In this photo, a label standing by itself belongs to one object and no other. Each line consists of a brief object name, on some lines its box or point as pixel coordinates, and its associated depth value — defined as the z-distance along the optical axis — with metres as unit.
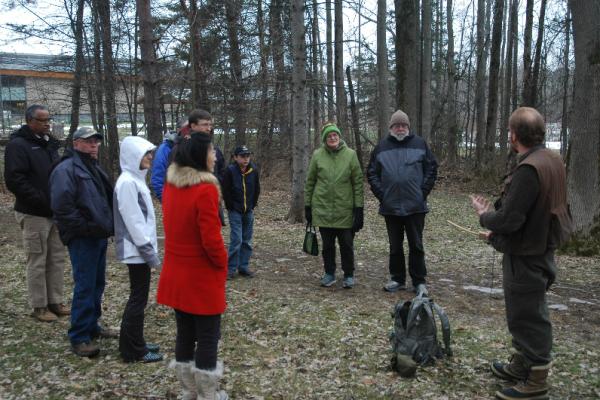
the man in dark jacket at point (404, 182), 5.94
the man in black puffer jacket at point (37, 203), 4.84
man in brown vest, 3.47
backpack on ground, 4.23
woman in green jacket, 6.21
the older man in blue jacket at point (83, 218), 4.13
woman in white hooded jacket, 3.98
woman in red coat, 3.29
